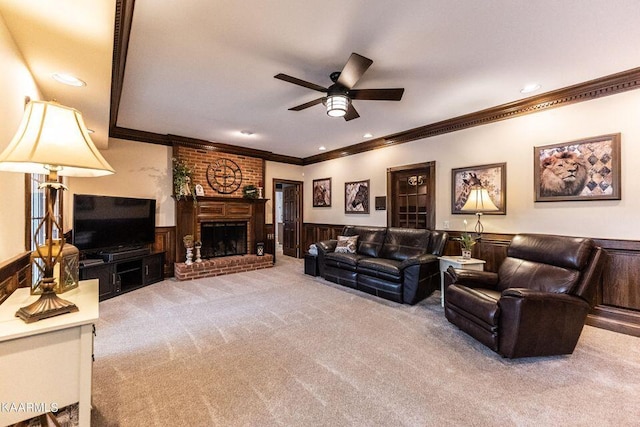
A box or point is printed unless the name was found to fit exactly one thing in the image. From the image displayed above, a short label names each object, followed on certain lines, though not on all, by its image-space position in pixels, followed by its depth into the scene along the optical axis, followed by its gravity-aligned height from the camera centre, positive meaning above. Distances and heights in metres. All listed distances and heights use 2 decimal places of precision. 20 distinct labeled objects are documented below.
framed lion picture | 2.99 +0.49
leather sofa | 3.72 -0.78
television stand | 3.77 -0.90
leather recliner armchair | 2.25 -0.80
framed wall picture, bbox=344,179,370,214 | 5.78 +0.33
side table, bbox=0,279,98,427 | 1.09 -0.65
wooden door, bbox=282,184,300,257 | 7.50 -0.24
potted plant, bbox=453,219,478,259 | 3.63 -0.44
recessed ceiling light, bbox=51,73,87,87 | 2.40 +1.21
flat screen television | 3.75 -0.15
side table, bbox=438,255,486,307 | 3.46 -0.67
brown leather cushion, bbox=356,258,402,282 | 3.79 -0.83
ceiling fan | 2.48 +1.19
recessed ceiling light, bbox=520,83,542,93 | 3.11 +1.45
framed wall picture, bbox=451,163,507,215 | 3.82 +0.43
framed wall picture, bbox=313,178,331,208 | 6.69 +0.49
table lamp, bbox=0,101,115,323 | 1.14 +0.25
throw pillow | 4.95 -0.61
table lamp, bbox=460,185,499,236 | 3.53 +0.14
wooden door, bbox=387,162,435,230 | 4.71 +0.29
